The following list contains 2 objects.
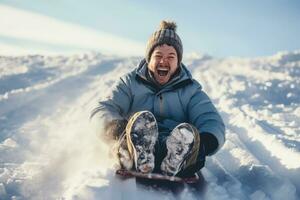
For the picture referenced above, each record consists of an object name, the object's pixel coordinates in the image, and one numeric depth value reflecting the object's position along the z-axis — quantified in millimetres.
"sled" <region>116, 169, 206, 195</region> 2854
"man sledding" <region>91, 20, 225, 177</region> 2861
